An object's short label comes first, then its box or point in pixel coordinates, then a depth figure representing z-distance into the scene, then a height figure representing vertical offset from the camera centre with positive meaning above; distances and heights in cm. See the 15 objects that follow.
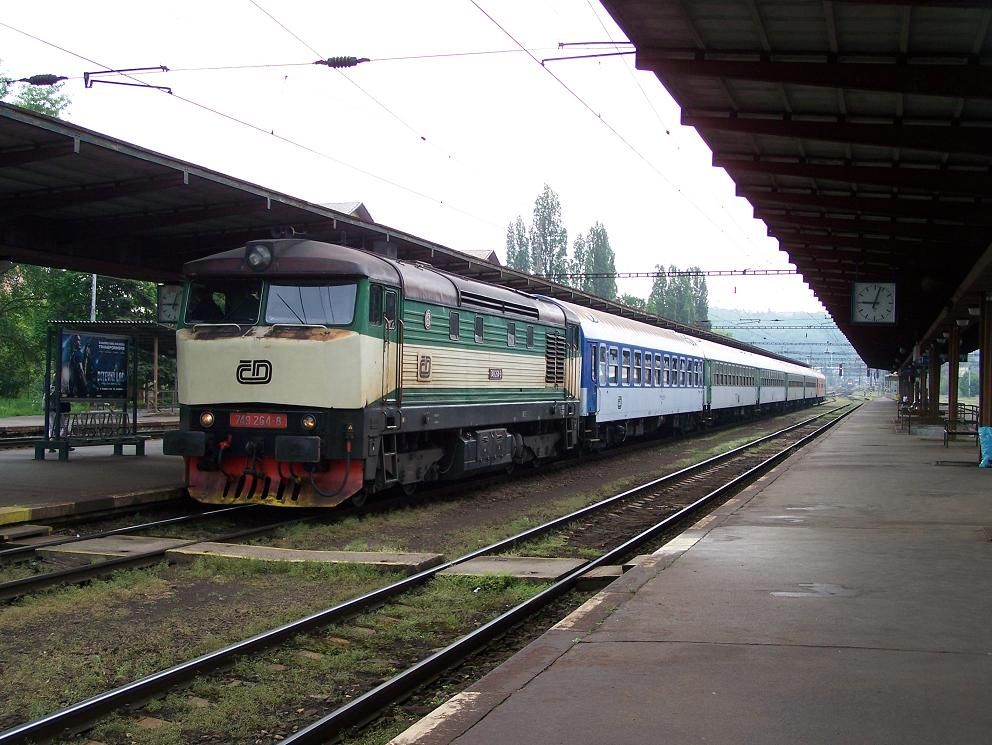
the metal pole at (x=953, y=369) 3328 +69
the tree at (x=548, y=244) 10588 +1507
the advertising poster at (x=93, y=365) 1703 +17
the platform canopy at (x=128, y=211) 1145 +256
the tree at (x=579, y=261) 10619 +1365
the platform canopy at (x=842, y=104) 1035 +372
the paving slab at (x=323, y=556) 945 -179
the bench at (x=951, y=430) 2725 -122
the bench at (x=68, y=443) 1709 -124
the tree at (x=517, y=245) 10675 +1516
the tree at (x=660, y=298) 12294 +1100
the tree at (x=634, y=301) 10600 +974
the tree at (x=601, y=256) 10719 +1415
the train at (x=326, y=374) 1202 +5
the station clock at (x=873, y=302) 2436 +217
